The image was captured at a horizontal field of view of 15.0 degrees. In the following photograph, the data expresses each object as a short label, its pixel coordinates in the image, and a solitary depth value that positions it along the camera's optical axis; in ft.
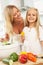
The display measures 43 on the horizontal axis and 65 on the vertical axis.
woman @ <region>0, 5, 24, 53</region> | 4.80
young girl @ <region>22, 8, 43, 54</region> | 4.85
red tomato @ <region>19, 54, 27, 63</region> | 4.45
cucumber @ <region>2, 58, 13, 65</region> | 4.38
